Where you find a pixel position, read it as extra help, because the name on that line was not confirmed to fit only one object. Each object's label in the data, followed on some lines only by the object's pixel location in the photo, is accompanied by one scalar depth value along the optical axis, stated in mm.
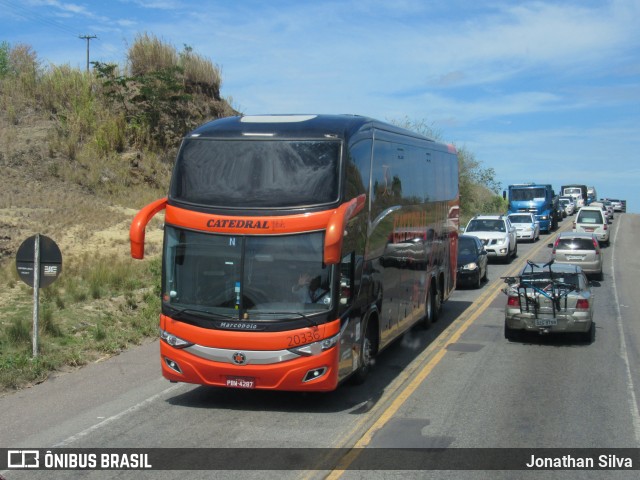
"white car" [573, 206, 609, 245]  40094
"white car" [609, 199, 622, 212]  87625
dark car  23859
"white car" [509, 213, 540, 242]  42188
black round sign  12406
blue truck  48938
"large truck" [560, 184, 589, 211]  80125
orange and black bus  9414
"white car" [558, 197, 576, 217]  70988
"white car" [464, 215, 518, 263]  31547
